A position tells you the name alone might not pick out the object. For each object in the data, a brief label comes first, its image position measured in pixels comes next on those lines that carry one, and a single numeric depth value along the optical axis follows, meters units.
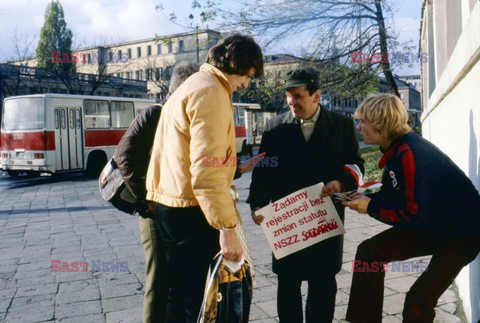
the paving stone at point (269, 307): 3.66
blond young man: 2.18
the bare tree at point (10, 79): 28.12
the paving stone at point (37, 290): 4.33
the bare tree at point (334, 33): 12.67
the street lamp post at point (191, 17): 13.33
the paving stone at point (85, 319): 3.65
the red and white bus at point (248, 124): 25.09
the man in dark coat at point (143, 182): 2.85
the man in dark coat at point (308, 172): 2.91
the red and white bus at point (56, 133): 15.12
